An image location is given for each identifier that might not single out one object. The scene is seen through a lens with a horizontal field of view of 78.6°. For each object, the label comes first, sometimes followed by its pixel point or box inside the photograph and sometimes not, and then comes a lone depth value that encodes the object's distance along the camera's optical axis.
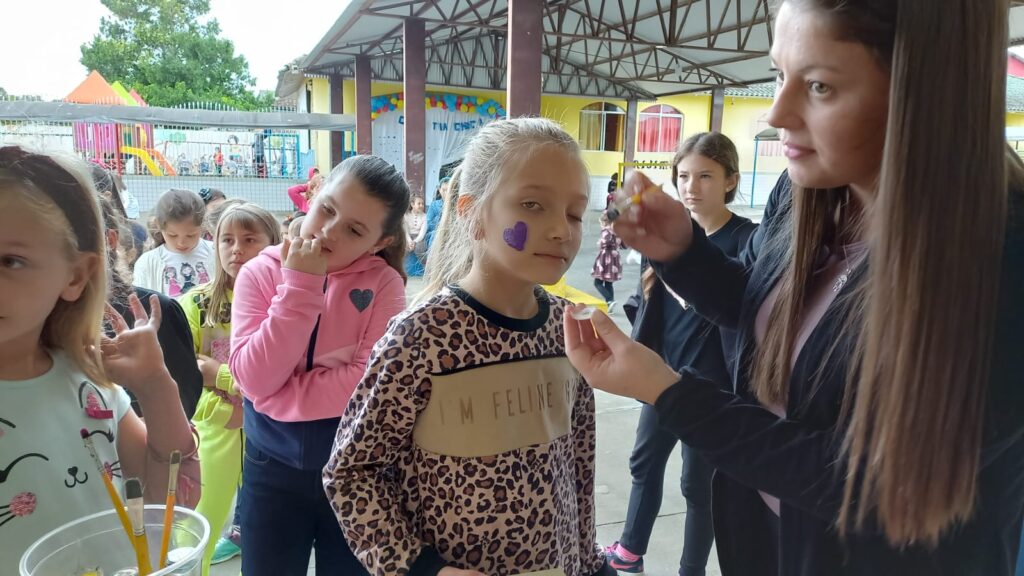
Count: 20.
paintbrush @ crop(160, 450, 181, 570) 0.83
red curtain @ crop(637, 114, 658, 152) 18.41
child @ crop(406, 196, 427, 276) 7.96
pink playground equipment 12.95
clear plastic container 0.79
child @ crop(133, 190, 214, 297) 3.07
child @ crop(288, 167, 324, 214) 5.82
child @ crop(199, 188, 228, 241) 3.68
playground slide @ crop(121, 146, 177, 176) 13.70
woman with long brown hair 0.80
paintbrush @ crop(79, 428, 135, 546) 0.82
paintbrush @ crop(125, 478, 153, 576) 0.80
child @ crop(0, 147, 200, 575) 0.96
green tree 28.61
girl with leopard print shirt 1.14
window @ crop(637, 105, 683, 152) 18.38
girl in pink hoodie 1.58
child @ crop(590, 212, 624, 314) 6.75
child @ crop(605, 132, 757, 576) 2.36
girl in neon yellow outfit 2.25
